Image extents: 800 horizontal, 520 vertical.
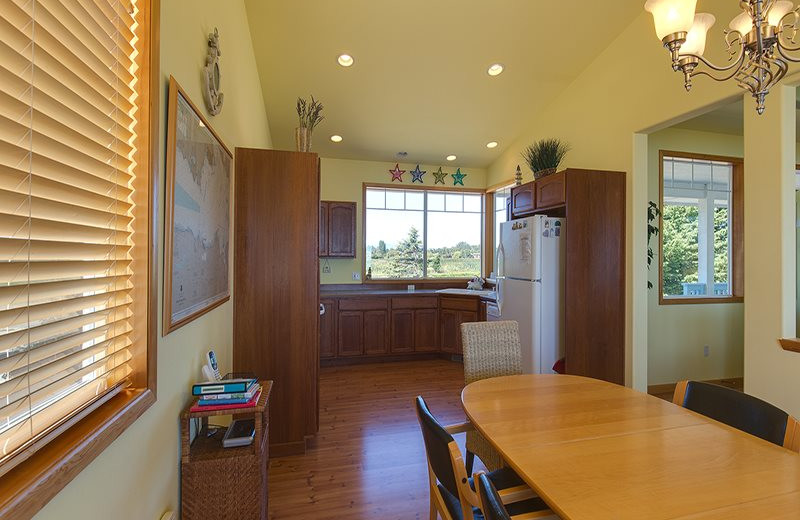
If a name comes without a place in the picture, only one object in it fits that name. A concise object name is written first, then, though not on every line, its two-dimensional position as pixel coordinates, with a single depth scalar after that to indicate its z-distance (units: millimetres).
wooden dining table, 933
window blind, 654
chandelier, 1440
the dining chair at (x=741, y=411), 1284
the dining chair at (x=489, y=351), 2178
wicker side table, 1493
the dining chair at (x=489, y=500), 775
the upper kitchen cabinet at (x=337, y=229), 4980
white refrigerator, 3289
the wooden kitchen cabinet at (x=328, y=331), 4609
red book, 1513
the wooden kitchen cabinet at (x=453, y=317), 4758
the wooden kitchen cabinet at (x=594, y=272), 3172
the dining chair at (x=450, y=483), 1119
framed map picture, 1341
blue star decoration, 5469
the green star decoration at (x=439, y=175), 5543
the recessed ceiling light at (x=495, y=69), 3609
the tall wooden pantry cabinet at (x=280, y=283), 2529
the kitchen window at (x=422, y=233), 5402
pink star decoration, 5398
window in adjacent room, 3969
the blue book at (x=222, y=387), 1553
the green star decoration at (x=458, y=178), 5641
